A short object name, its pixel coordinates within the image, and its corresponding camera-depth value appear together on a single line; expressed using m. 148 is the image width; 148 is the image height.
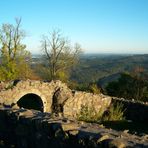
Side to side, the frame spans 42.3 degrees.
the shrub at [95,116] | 9.90
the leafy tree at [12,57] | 22.26
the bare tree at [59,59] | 26.46
